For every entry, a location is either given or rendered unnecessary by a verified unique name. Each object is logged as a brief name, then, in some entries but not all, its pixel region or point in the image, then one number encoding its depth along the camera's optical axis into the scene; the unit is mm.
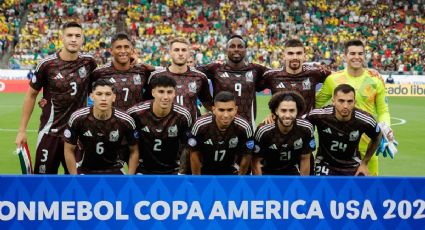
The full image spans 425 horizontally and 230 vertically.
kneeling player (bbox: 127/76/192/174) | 6102
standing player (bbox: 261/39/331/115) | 6915
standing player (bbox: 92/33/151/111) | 6660
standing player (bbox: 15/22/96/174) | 6566
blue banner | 4160
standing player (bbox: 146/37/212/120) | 6859
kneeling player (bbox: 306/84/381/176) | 6262
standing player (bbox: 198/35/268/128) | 7188
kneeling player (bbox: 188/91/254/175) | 6121
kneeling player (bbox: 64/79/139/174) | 6051
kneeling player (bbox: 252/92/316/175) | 6191
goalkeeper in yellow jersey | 6684
